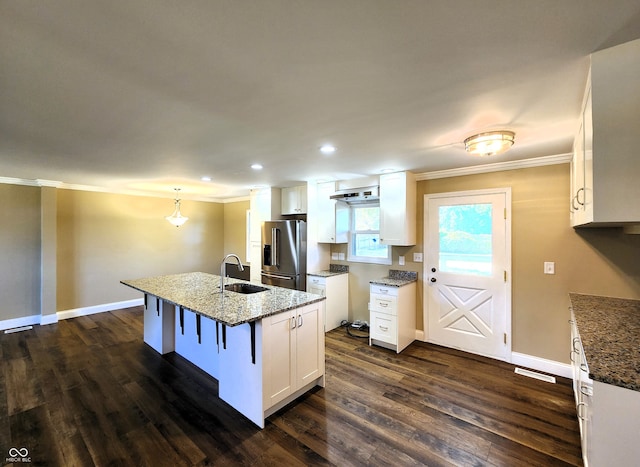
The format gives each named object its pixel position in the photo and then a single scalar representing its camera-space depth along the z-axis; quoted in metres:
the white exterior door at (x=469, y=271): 3.19
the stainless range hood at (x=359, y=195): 3.85
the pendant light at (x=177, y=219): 4.83
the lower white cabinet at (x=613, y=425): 1.16
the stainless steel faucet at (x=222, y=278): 2.71
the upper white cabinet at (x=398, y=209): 3.57
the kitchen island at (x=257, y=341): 2.15
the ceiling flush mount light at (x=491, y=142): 2.17
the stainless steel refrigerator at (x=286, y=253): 4.34
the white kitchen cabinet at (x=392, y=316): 3.45
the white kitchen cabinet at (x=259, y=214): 4.82
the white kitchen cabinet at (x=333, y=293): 4.14
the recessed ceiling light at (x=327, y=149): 2.57
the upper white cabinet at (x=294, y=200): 4.62
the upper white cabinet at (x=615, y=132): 1.23
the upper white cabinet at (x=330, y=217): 4.30
